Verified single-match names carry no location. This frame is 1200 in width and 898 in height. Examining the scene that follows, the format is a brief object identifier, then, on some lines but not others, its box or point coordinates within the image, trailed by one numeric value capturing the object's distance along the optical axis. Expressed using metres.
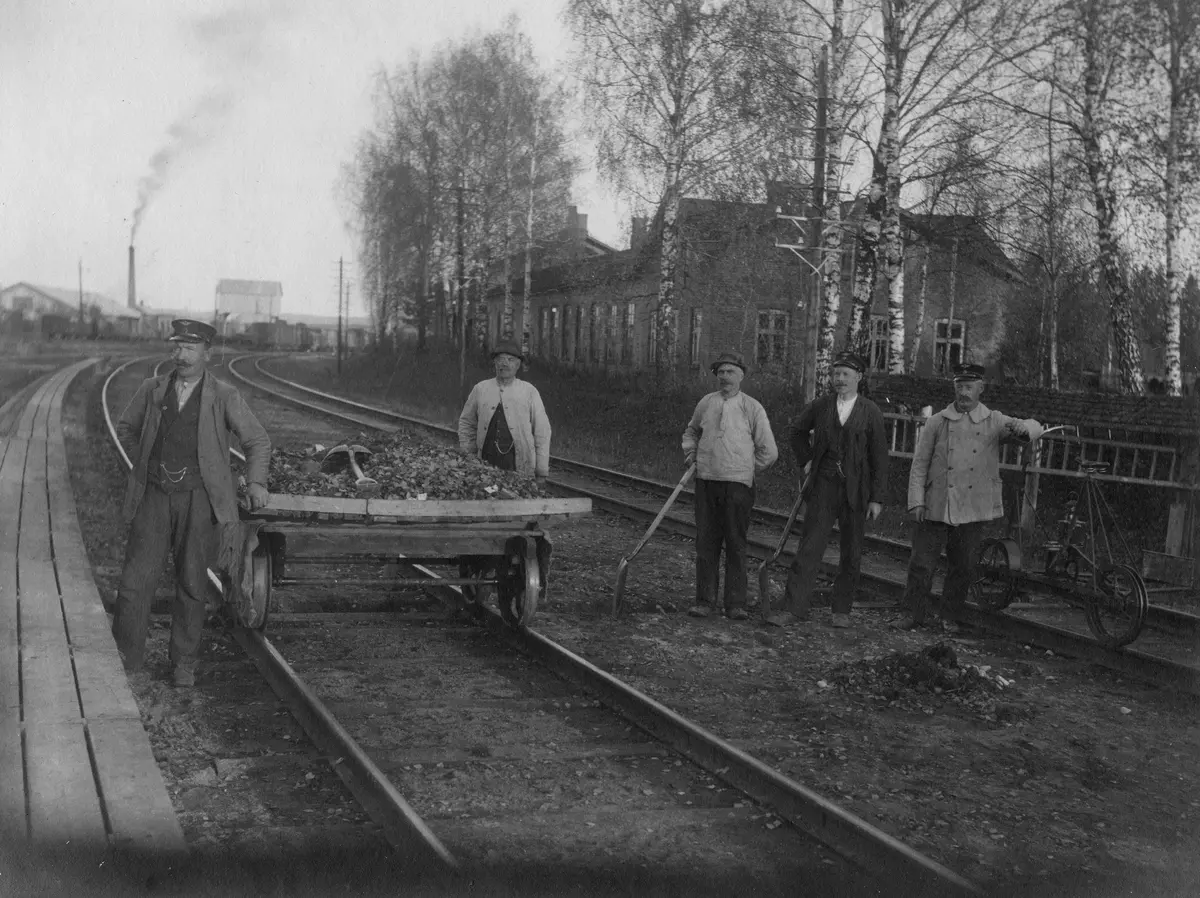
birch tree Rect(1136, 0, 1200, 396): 14.85
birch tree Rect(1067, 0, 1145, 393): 16.47
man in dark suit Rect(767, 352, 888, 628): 8.18
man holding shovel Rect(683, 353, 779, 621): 8.36
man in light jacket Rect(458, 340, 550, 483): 8.42
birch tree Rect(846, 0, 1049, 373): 17.58
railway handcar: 6.83
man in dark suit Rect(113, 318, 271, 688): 6.18
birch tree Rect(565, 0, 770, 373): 24.66
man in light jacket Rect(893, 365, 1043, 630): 8.09
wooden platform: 3.98
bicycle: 7.57
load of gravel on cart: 7.03
